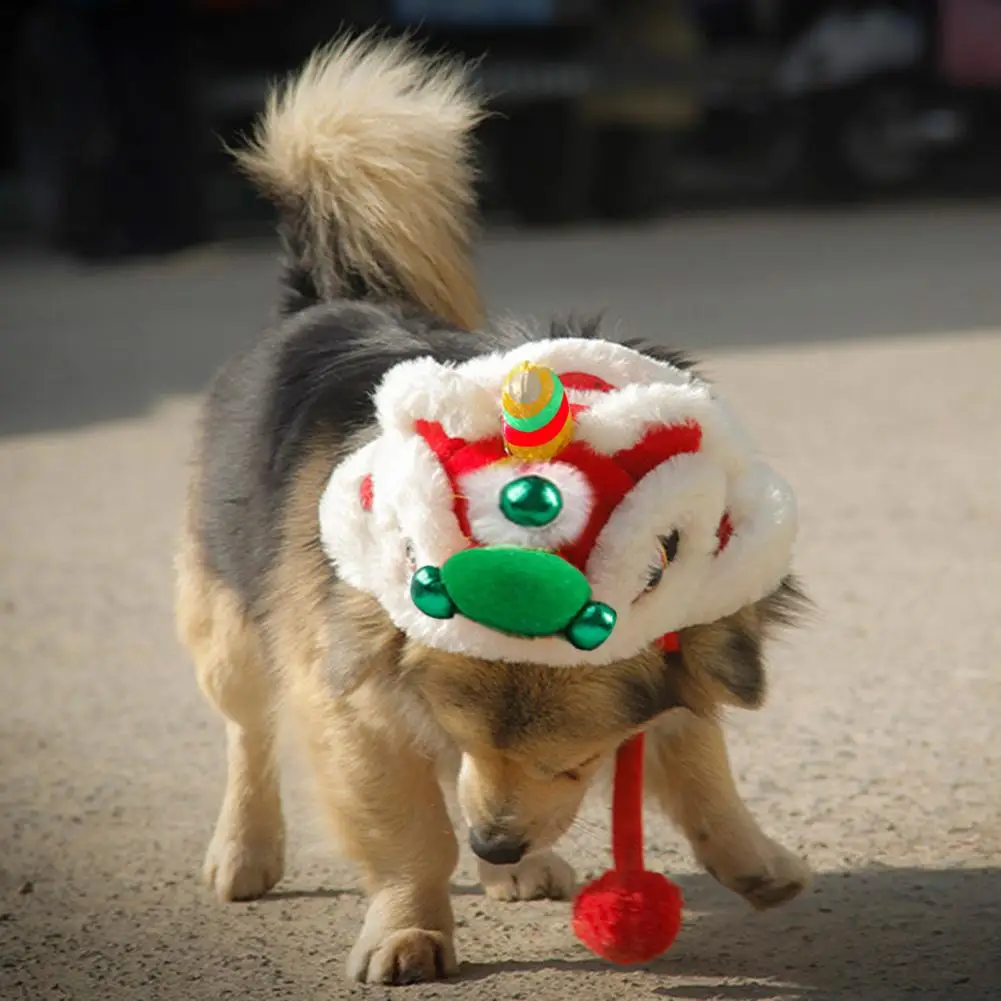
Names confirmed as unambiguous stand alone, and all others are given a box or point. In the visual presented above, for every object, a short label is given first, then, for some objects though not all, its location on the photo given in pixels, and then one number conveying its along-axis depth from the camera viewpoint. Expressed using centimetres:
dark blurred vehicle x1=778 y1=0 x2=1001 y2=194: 1475
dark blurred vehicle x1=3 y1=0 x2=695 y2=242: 1252
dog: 299
